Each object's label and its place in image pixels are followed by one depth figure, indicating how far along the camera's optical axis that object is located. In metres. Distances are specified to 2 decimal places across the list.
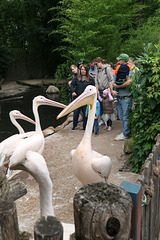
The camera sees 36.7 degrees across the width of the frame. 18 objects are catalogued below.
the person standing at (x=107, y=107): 5.78
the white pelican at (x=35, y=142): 3.46
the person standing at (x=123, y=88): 4.89
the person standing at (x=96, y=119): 5.72
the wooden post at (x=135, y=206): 1.25
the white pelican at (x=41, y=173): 1.60
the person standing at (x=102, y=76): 5.77
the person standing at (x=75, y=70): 6.24
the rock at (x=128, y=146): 4.59
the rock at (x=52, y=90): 15.21
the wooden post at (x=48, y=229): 0.91
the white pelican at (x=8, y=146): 3.91
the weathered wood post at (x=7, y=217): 0.99
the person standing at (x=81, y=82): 5.67
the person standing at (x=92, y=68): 7.10
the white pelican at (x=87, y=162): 2.85
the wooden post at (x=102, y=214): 0.97
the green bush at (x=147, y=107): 3.52
